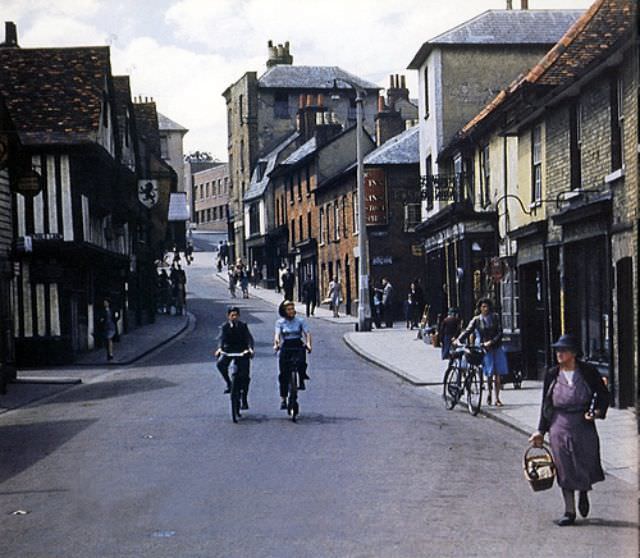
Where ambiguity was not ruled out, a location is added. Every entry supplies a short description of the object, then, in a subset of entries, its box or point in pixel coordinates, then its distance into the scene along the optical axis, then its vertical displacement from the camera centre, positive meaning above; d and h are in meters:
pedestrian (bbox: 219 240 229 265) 85.94 +1.99
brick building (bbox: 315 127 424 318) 46.94 +2.60
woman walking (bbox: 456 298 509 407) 18.95 -1.15
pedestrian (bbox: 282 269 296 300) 53.88 -0.25
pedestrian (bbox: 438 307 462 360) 25.98 -1.33
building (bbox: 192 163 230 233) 123.81 +8.93
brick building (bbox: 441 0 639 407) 17.59 +1.31
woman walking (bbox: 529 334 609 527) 9.41 -1.29
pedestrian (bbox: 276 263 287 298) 65.45 -0.37
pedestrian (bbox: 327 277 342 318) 49.09 -0.92
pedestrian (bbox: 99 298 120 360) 30.50 -1.21
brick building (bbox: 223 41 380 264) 87.38 +13.20
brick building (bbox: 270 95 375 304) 60.69 +5.64
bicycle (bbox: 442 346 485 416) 18.27 -1.73
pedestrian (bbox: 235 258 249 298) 62.09 +0.05
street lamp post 38.22 +0.86
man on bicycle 17.41 -1.00
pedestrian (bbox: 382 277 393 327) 43.32 -1.18
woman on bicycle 17.22 -1.02
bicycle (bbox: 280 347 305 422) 16.77 -1.53
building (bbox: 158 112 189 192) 115.75 +14.43
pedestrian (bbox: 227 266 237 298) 63.58 -0.27
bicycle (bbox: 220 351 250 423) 16.73 -1.58
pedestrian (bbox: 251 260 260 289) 76.70 +0.11
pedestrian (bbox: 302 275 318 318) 49.58 -0.79
